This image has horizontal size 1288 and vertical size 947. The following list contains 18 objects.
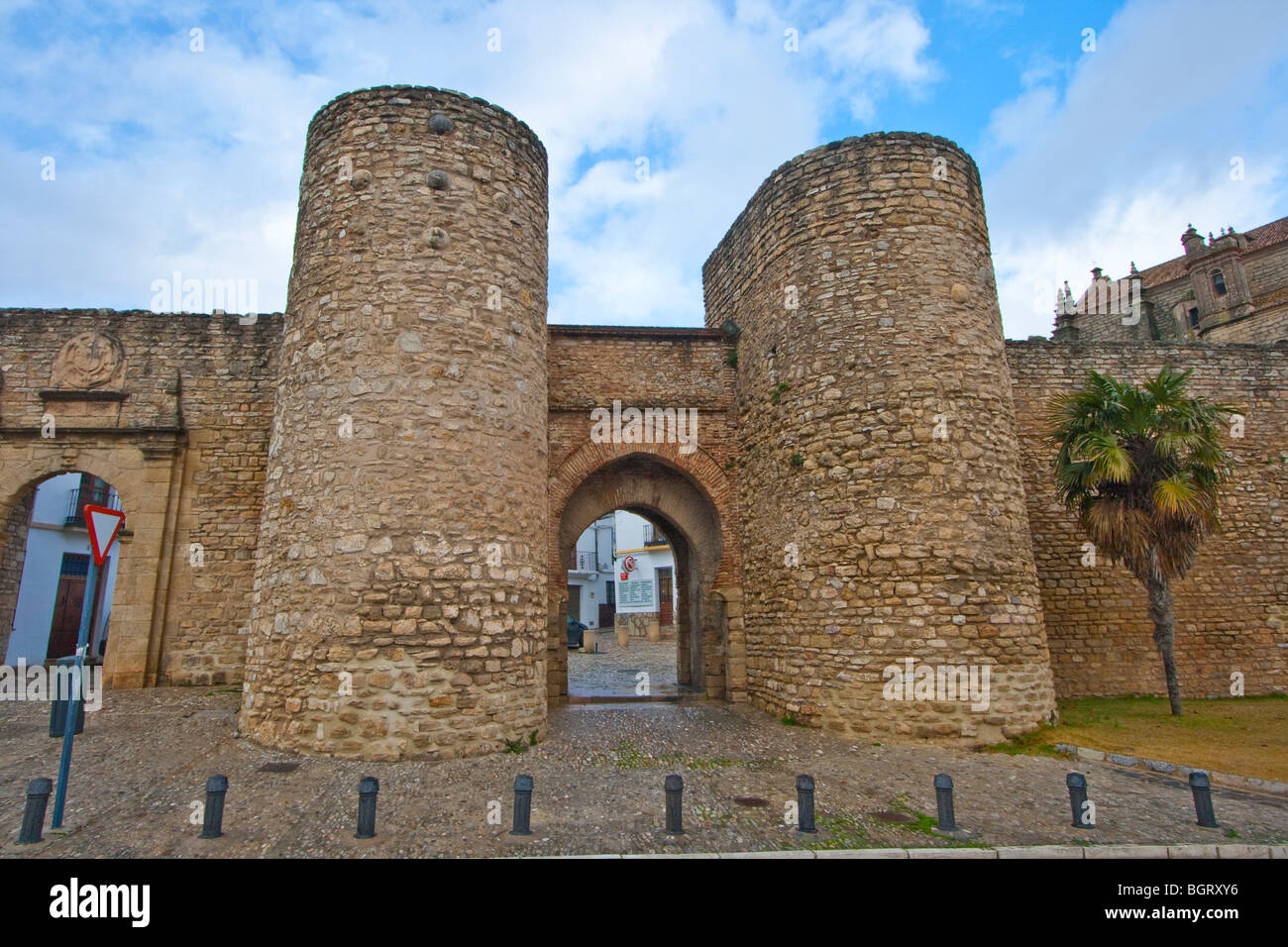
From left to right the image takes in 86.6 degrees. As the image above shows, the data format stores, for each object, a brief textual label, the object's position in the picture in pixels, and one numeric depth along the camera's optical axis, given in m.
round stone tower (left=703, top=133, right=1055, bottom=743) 7.83
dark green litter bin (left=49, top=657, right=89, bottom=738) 7.27
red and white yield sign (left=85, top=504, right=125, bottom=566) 5.18
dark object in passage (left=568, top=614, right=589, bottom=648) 24.72
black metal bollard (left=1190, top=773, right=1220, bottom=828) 4.99
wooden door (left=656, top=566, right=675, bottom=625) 29.98
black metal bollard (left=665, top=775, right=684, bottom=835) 4.87
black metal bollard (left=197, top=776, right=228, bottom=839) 4.67
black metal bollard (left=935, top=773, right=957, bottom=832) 4.94
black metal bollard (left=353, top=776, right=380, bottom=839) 4.72
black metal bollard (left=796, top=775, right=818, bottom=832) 4.92
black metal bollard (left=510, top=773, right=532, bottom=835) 4.82
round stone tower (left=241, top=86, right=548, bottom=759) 6.93
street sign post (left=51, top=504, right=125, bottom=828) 4.87
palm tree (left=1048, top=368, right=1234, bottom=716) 8.79
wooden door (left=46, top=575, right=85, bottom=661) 18.78
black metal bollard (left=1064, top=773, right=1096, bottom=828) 4.98
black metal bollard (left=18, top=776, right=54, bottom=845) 4.50
